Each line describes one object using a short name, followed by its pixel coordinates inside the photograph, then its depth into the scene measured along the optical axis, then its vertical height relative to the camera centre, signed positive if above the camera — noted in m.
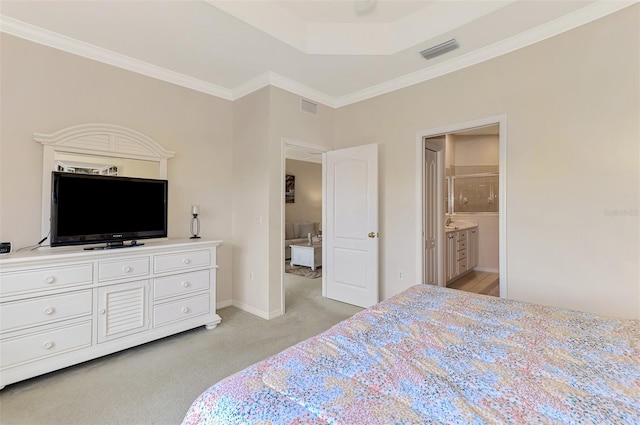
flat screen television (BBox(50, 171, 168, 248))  2.39 +0.07
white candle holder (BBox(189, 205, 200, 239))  3.38 -0.07
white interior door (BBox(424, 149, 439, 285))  3.82 -0.01
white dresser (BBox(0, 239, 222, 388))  2.04 -0.70
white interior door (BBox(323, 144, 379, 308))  3.61 -0.12
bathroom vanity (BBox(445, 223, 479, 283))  4.71 -0.58
